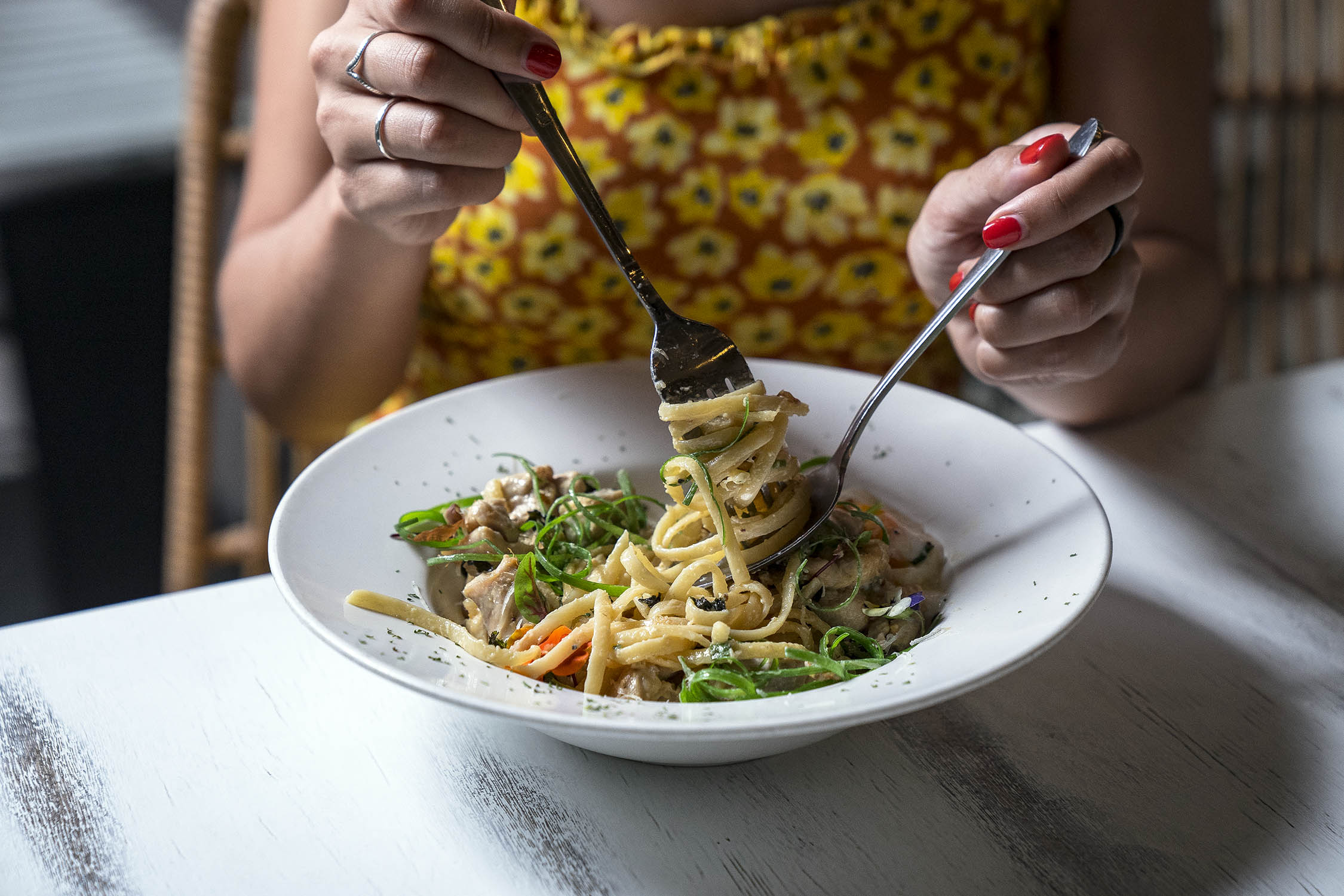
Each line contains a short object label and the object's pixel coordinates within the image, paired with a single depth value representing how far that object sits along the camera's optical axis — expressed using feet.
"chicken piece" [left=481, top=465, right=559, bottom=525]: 2.18
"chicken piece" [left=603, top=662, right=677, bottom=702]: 1.89
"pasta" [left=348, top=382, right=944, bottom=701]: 1.91
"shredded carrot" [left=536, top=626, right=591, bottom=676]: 1.91
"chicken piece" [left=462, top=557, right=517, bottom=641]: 2.00
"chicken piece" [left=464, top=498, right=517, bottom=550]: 2.13
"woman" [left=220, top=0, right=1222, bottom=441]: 2.68
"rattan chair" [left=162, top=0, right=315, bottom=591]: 3.05
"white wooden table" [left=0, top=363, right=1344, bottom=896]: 1.74
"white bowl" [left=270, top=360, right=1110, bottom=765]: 1.68
